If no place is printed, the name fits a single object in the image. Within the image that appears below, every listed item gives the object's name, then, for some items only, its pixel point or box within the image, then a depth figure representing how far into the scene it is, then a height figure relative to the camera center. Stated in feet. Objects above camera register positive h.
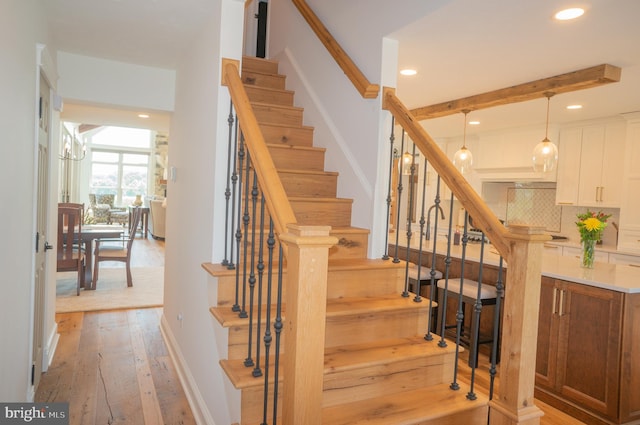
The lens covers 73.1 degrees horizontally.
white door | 8.62 -1.01
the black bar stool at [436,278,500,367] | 11.07 -2.27
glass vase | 10.64 -0.98
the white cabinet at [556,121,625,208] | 16.84 +1.98
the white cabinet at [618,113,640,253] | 15.83 +0.76
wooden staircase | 6.39 -2.47
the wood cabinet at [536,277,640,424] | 8.64 -2.93
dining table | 18.38 -2.08
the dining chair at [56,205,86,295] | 16.62 -2.25
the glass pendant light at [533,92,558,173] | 12.60 +1.61
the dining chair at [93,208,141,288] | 19.03 -2.87
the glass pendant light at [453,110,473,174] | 15.62 +1.68
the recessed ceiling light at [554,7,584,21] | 7.71 +3.62
